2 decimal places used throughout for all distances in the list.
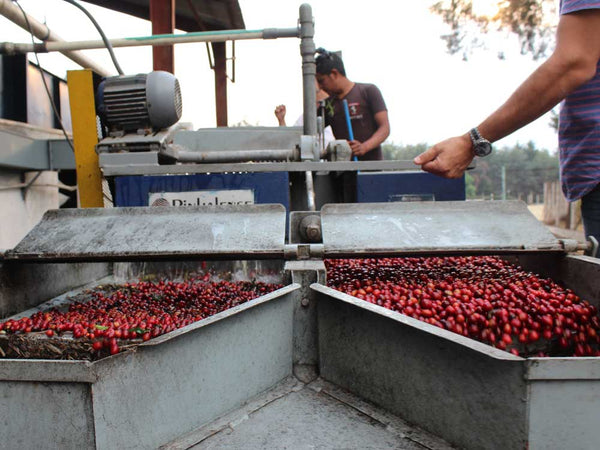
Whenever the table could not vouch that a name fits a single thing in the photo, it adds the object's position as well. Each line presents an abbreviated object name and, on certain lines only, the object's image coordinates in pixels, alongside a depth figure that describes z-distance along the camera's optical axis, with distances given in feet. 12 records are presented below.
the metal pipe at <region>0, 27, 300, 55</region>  10.96
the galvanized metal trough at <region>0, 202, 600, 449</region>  3.48
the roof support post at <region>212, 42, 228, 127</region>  28.53
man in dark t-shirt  14.60
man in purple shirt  5.80
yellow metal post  9.52
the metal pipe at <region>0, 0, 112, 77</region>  11.97
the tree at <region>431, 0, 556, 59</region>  36.72
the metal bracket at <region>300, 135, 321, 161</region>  10.25
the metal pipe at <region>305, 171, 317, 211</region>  9.20
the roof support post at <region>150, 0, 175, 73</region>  17.08
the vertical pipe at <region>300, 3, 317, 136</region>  10.80
